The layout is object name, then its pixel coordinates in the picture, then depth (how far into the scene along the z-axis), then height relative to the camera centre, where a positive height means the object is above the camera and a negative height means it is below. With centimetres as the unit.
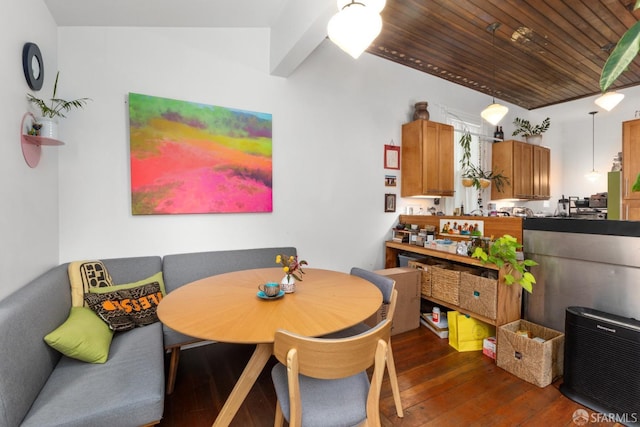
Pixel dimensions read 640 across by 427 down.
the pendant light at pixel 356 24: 150 +98
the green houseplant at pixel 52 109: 180 +70
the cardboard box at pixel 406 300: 294 -93
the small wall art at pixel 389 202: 371 +11
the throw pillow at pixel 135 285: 205 -55
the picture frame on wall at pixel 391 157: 369 +70
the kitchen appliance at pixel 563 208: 480 +3
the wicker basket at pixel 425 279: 309 -74
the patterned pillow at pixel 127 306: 192 -66
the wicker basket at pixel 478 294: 243 -74
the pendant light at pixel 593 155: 550 +107
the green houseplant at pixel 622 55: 67 +37
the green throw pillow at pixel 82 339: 149 -69
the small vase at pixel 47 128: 180 +53
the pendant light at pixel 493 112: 333 +114
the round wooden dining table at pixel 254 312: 128 -51
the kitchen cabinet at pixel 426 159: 358 +65
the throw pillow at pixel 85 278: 199 -48
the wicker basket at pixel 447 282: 278 -72
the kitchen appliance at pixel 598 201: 442 +13
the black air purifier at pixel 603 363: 171 -97
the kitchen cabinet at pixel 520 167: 463 +71
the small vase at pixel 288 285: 179 -46
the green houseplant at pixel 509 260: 231 -41
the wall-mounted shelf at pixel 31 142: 170 +44
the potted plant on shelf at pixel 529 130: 500 +141
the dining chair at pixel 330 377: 108 -71
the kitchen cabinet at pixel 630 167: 333 +50
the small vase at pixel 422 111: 367 +128
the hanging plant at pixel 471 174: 420 +57
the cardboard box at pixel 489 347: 248 -119
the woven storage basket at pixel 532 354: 206 -108
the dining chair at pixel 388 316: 180 -77
